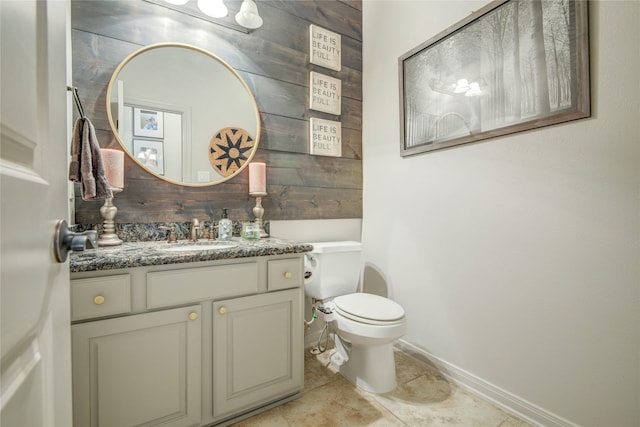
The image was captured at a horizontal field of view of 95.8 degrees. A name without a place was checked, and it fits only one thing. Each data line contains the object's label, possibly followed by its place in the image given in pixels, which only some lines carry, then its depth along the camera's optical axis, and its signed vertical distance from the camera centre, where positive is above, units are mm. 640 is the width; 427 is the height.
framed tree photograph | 1224 +682
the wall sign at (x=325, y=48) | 2098 +1209
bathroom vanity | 1035 -503
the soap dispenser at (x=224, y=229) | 1691 -112
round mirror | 1531 +553
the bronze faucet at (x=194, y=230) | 1613 -111
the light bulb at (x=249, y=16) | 1681 +1138
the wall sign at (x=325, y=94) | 2100 +865
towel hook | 1153 +425
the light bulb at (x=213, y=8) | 1639 +1159
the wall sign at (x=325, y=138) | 2105 +537
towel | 1129 +212
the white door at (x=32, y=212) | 299 -2
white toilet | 1491 -570
